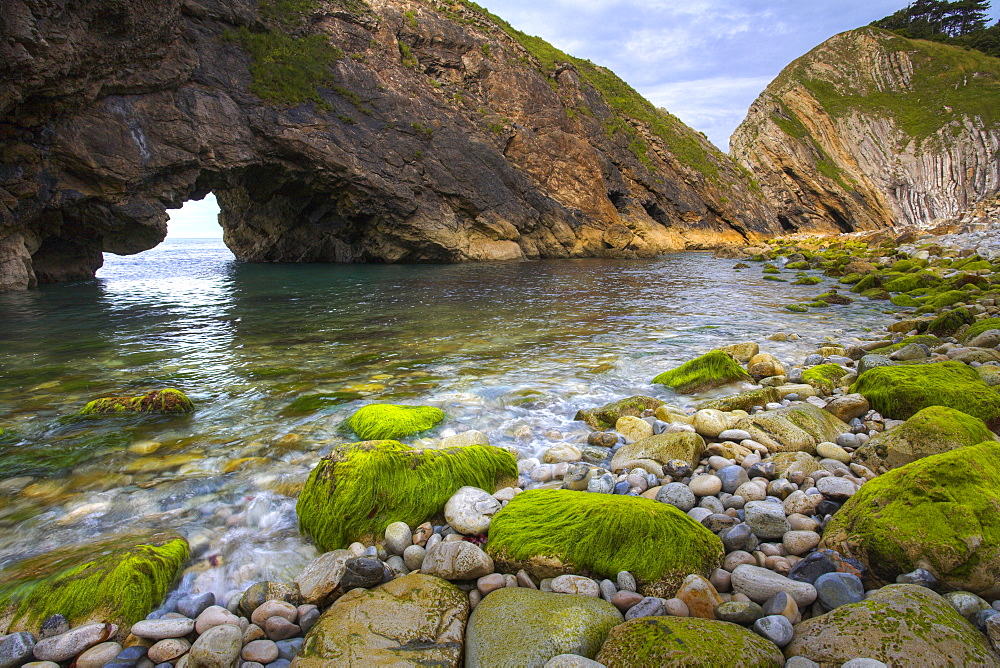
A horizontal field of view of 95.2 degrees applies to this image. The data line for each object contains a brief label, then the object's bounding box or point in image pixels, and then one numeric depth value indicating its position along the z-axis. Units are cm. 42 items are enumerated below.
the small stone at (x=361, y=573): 281
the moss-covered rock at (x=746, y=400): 583
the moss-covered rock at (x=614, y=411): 566
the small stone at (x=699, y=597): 243
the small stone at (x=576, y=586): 268
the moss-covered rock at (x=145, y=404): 606
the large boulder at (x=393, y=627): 225
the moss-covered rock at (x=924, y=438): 388
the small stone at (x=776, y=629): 216
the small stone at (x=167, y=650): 231
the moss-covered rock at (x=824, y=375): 645
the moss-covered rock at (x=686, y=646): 198
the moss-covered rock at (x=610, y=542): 282
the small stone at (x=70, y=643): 232
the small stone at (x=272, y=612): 258
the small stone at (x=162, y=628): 239
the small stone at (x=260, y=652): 232
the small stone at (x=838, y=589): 240
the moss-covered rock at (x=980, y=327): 794
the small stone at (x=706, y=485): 372
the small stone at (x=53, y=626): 249
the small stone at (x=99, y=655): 228
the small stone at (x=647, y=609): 243
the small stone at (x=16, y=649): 229
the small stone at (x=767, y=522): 306
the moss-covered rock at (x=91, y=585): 259
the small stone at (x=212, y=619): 251
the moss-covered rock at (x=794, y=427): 455
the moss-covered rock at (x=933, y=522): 248
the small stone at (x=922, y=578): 248
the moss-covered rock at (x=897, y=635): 194
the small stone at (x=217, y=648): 223
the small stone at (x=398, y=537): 329
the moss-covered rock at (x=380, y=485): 351
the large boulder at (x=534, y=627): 220
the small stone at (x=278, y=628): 250
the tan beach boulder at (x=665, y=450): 433
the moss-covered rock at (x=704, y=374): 694
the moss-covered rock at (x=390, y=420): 534
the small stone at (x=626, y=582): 271
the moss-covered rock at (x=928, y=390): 478
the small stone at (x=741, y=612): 233
